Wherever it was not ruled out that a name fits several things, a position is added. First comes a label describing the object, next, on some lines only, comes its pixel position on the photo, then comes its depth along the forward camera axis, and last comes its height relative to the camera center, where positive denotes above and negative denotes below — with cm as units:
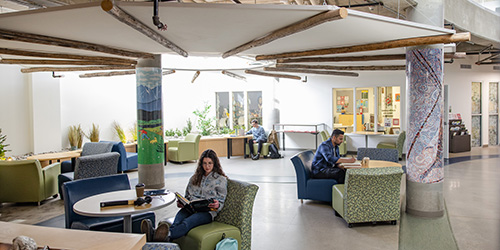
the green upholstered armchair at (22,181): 713 -122
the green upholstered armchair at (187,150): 1219 -110
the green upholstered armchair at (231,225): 409 -126
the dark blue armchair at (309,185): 676 -127
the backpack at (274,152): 1309 -127
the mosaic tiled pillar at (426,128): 604 -22
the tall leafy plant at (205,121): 1490 -20
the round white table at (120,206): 393 -98
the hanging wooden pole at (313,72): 981 +120
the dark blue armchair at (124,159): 1020 -120
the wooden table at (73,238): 282 -95
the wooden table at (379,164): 672 -90
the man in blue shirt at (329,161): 678 -85
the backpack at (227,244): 400 -137
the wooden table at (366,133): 1302 -64
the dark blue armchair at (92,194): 457 -103
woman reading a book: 399 -100
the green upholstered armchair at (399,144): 1124 -95
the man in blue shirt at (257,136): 1308 -72
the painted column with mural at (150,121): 828 -10
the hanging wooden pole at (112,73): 1042 +123
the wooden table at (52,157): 864 -93
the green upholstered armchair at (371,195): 550 -119
